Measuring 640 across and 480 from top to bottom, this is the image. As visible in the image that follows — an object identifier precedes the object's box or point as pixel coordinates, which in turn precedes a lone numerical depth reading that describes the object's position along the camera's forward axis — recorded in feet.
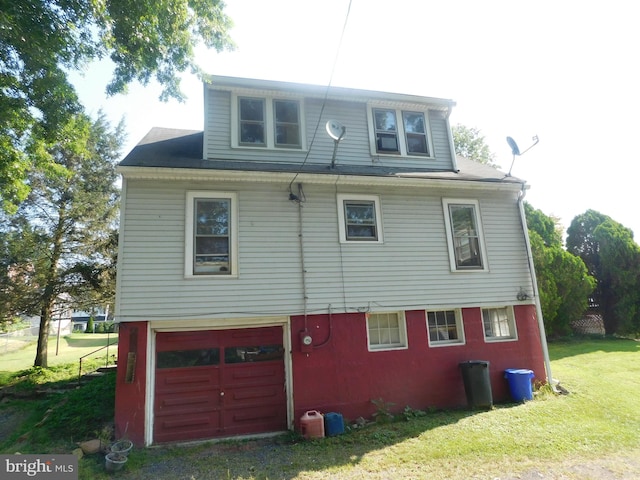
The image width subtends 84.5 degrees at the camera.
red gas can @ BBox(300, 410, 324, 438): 22.39
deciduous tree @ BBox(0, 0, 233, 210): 21.98
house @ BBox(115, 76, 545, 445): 23.75
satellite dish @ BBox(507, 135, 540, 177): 30.94
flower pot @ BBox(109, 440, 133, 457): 19.13
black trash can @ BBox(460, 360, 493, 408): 26.14
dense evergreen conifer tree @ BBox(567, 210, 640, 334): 56.85
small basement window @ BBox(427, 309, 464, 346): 28.48
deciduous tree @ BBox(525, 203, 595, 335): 52.90
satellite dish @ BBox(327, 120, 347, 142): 25.08
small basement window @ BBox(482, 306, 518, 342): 29.78
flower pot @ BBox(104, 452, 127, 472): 18.31
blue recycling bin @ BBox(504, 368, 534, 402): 27.25
